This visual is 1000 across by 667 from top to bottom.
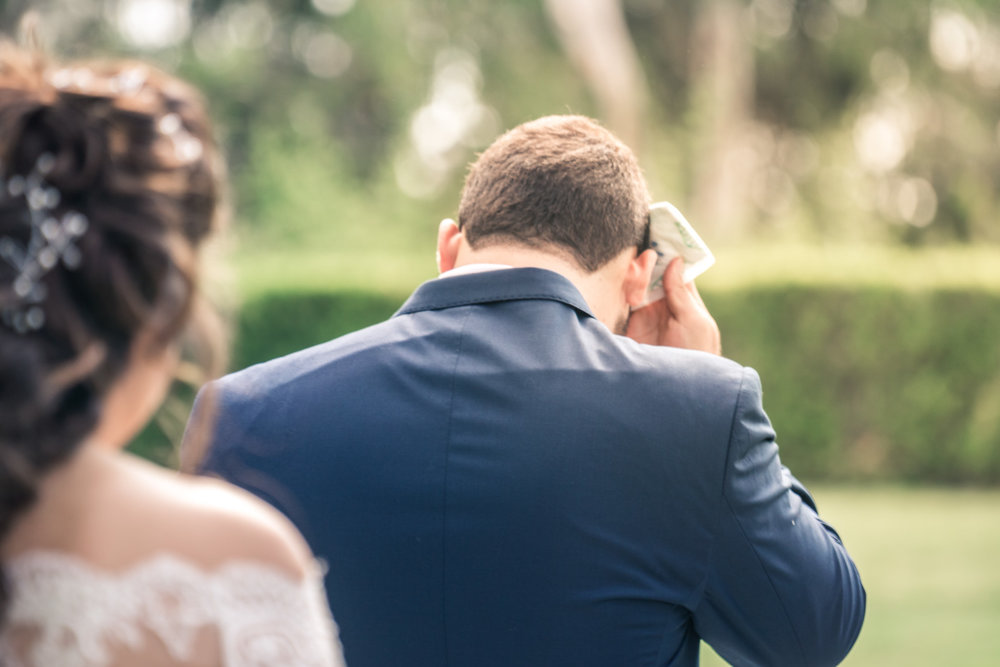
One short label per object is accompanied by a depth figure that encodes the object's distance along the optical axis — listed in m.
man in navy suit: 3.35
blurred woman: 3.00
